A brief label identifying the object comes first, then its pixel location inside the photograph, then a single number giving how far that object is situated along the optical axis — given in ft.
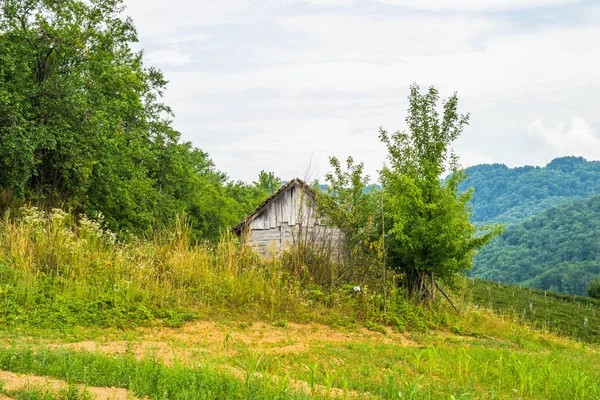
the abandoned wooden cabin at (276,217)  72.08
